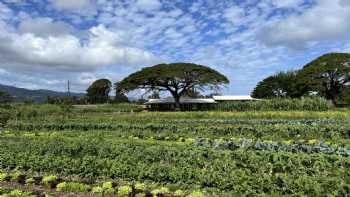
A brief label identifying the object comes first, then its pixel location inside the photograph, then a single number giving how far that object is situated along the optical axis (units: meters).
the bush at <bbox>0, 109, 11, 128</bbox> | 20.89
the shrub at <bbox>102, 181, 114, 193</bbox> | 6.04
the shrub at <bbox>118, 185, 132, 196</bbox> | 5.89
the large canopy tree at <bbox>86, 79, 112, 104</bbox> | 81.31
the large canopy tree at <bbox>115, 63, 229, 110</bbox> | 39.31
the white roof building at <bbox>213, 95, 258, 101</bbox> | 53.53
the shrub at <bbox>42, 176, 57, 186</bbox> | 6.70
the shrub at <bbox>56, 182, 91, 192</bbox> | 6.23
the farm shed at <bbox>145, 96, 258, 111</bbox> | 46.31
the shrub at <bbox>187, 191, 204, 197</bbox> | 5.53
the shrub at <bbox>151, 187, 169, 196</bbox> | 5.81
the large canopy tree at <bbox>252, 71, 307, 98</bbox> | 60.73
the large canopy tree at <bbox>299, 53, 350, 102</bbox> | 45.47
